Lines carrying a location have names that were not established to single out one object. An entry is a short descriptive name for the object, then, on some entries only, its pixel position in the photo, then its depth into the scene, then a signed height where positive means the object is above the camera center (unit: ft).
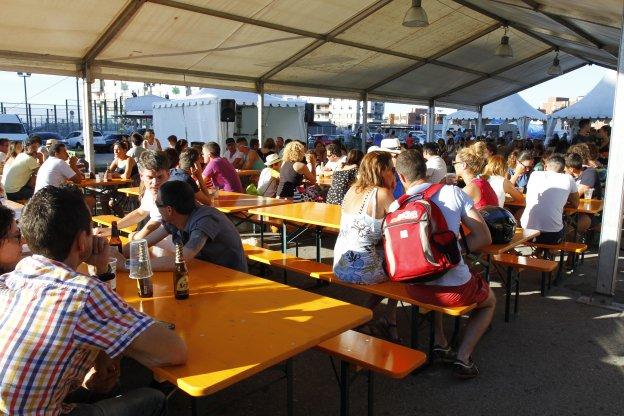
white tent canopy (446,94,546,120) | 60.70 +5.16
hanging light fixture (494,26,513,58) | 30.25 +6.26
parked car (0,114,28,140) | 65.21 +2.33
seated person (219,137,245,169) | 30.12 -0.45
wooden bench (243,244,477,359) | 9.41 -2.94
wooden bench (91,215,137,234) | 16.47 -2.53
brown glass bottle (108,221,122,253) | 9.39 -1.80
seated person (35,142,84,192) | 19.38 -0.98
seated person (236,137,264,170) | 29.91 -0.86
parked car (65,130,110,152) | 73.98 +0.75
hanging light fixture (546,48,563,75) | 39.58 +6.76
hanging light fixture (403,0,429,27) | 22.01 +5.94
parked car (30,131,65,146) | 71.46 +1.50
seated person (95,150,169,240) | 11.70 -0.70
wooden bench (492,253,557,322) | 12.70 -3.02
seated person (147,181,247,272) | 8.78 -1.53
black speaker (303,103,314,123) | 50.34 +3.54
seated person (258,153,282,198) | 21.33 -1.47
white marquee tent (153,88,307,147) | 45.11 +3.07
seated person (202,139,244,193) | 20.67 -1.03
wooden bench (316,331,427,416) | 6.97 -3.04
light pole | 72.37 +4.41
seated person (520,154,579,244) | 15.24 -1.58
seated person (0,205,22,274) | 6.88 -1.36
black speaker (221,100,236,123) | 42.16 +3.23
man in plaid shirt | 4.34 -1.57
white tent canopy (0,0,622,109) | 22.38 +6.20
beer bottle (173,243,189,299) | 7.19 -1.95
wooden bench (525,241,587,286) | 14.97 -2.92
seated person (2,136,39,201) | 21.62 -1.44
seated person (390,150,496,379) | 9.27 -2.47
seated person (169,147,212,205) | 15.33 -0.81
